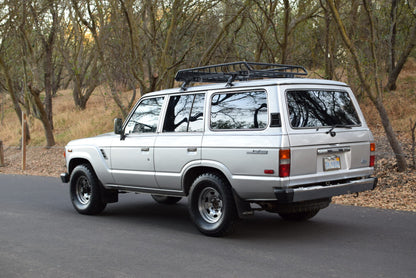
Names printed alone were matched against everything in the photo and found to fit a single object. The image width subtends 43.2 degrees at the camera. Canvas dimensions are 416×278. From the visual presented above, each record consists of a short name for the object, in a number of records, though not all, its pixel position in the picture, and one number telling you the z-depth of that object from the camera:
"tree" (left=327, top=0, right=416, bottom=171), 10.70
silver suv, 6.32
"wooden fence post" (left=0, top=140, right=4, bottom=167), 20.92
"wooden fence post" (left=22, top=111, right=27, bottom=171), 19.16
